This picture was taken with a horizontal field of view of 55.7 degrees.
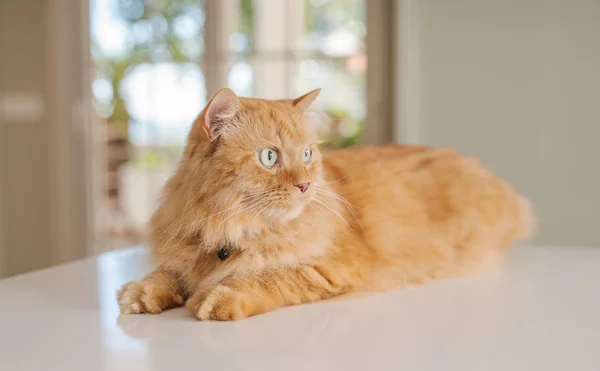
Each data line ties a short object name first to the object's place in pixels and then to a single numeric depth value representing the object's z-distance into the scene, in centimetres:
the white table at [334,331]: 97
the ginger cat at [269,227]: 131
